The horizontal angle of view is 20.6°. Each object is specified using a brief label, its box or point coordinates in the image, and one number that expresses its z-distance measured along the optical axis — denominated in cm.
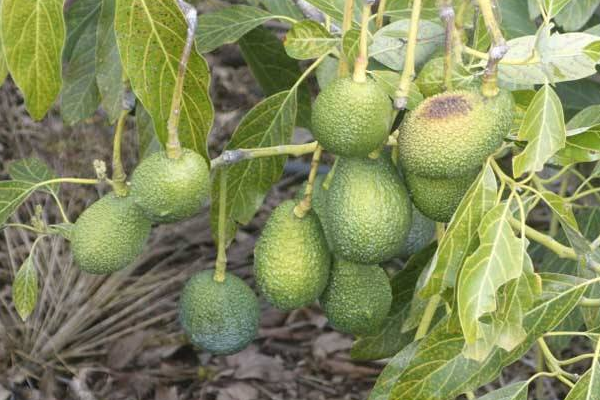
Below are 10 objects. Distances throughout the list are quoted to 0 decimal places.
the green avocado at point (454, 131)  121
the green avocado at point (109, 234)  138
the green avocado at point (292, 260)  135
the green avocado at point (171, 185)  129
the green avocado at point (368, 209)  128
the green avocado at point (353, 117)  124
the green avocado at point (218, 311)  148
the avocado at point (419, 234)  149
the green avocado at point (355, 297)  139
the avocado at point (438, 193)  128
